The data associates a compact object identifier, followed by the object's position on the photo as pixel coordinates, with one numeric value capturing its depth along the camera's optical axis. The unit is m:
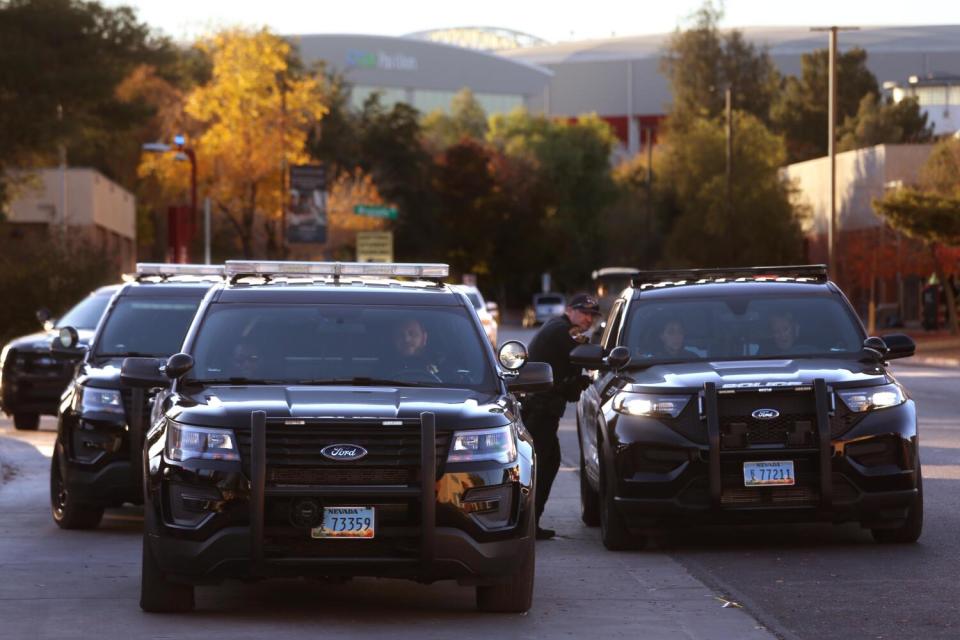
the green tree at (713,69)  125.75
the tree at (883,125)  111.26
